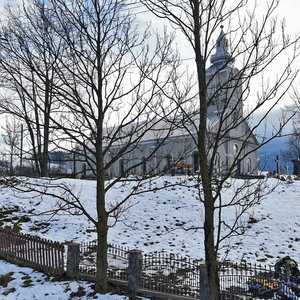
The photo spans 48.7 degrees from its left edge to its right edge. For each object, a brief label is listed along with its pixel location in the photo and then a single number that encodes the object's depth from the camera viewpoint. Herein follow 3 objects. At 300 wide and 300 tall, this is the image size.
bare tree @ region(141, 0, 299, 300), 4.23
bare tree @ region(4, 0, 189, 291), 7.63
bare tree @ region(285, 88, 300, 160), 70.57
